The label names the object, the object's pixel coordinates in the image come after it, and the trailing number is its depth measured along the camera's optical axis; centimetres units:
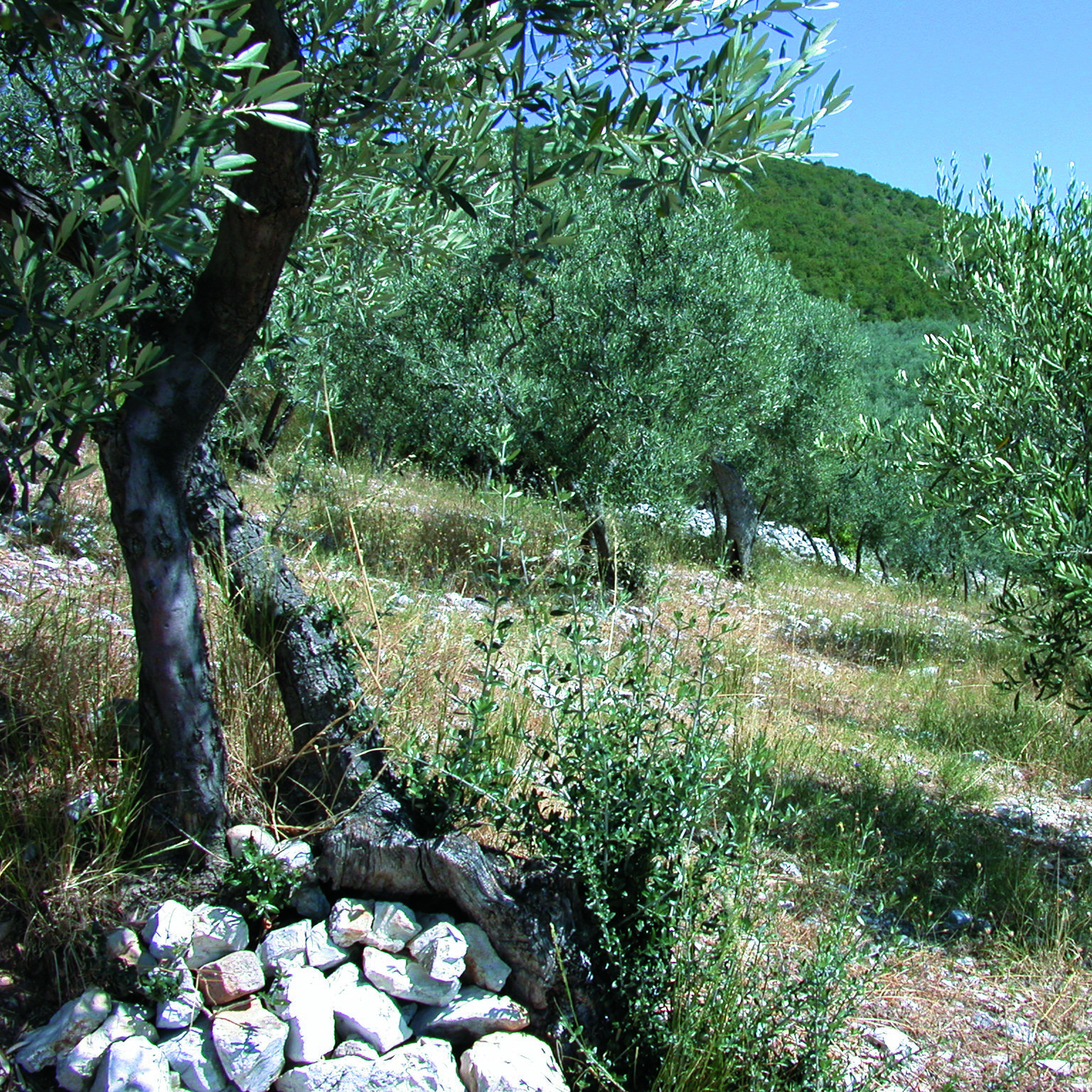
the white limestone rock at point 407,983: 272
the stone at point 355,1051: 258
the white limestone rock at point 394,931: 279
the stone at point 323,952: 276
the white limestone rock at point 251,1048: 250
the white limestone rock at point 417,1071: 251
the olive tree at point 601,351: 1055
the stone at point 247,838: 304
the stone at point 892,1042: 304
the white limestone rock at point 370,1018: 262
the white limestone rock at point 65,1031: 252
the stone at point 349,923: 279
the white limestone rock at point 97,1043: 249
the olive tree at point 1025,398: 468
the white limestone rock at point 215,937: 275
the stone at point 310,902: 291
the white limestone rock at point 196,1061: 251
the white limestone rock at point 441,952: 270
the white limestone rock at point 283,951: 275
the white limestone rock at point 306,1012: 257
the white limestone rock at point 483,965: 276
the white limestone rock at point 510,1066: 250
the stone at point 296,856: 297
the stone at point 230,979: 269
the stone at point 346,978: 271
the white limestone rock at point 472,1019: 269
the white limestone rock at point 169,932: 273
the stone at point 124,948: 275
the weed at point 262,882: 287
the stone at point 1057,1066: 306
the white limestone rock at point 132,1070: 245
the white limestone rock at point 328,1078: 252
